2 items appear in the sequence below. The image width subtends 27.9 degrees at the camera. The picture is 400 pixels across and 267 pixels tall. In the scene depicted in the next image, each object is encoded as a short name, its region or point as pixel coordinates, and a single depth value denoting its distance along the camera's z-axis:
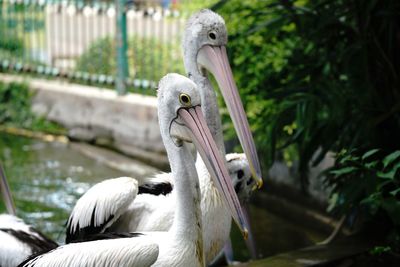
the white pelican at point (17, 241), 3.94
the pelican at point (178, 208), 3.28
